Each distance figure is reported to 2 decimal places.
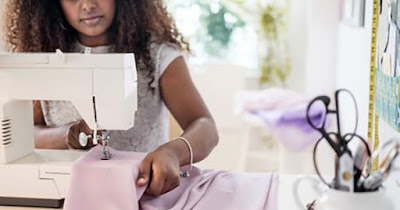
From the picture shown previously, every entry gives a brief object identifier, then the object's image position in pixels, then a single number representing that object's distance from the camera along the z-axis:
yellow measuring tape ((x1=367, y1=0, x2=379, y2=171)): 1.39
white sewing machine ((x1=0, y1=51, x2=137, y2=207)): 1.12
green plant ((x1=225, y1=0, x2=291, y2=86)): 3.50
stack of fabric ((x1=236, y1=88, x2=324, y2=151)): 2.78
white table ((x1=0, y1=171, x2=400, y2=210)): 1.13
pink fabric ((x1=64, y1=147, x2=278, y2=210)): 1.05
